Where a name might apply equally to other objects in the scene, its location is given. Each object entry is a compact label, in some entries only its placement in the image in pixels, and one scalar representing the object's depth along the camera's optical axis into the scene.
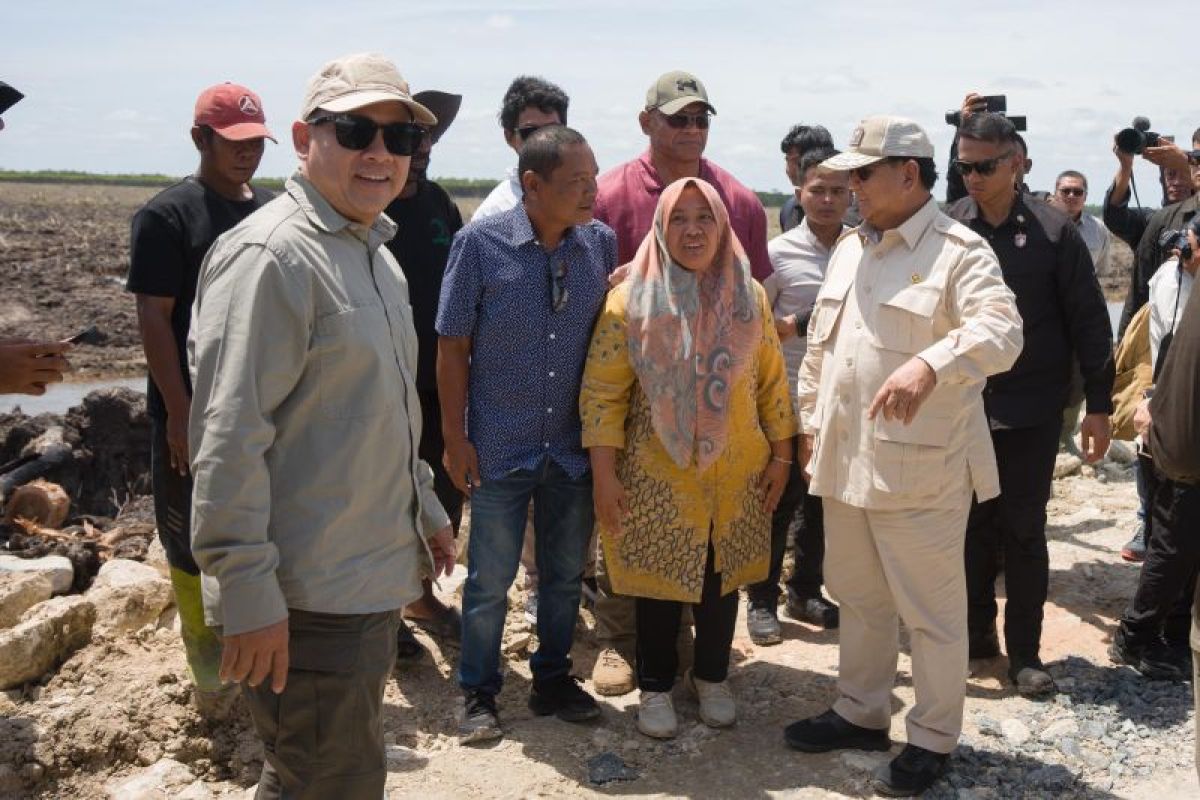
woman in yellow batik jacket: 4.16
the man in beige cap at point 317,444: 2.51
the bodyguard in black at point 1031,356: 4.69
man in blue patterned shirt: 4.16
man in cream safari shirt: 3.88
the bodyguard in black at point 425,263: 4.77
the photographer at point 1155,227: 5.97
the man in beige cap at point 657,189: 4.83
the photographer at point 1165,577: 4.87
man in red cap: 3.97
